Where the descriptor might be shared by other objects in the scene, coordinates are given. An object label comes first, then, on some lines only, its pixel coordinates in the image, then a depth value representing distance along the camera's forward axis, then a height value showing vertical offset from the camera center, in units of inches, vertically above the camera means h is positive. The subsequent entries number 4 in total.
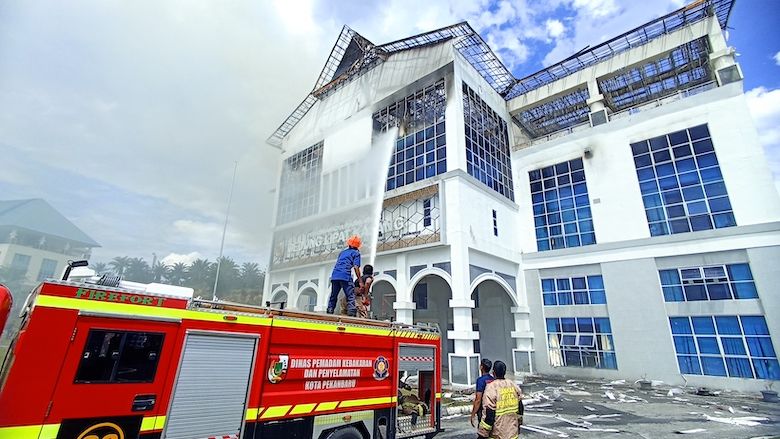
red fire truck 123.4 -19.4
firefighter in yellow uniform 182.2 -39.3
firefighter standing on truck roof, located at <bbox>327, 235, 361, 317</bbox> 298.2 +43.2
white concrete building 629.9 +258.0
